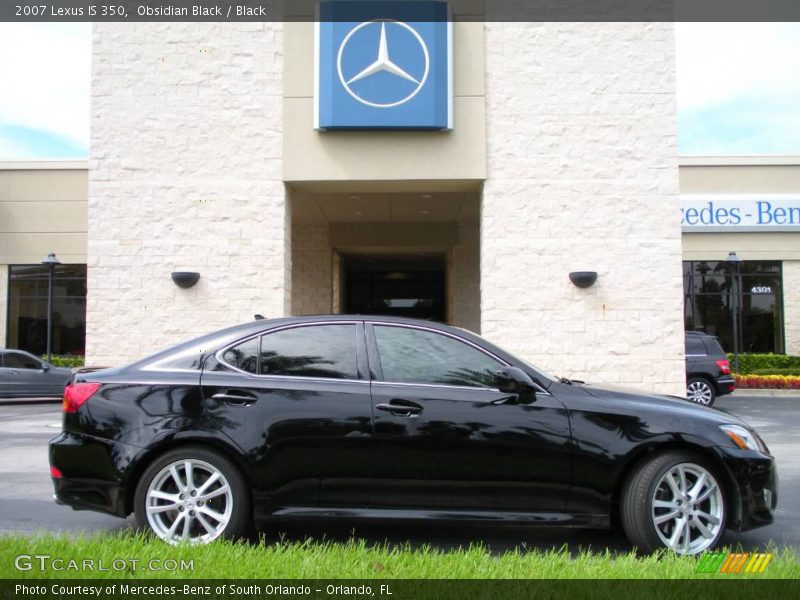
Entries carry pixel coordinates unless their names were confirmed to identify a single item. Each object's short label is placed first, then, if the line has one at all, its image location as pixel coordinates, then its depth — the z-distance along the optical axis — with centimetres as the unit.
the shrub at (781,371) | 2139
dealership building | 1159
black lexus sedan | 461
